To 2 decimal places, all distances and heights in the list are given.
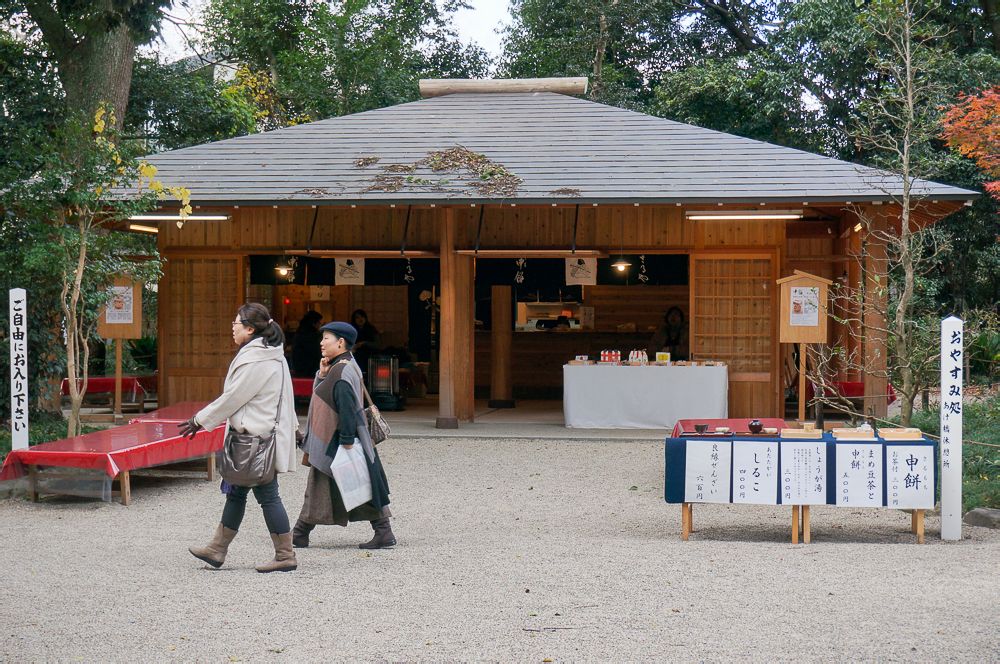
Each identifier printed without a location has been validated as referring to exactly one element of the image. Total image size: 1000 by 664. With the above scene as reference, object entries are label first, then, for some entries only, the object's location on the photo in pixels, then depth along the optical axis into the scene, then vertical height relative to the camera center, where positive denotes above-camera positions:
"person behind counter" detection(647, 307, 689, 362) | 16.92 -0.14
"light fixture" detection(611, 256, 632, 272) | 14.06 +0.82
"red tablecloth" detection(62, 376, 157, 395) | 15.34 -0.81
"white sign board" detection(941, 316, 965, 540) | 7.16 -0.65
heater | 15.93 -0.78
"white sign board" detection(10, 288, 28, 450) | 9.02 -0.36
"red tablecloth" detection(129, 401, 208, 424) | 10.63 -0.88
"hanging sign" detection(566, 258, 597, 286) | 14.33 +0.74
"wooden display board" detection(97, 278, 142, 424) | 13.45 +0.11
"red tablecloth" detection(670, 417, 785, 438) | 8.08 -0.76
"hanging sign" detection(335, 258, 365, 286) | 15.12 +0.79
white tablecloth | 13.16 -0.83
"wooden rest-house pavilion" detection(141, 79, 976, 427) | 12.87 +1.42
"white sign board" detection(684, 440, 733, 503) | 7.12 -0.94
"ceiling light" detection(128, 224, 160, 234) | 14.23 +1.30
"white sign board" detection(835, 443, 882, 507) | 6.99 -0.95
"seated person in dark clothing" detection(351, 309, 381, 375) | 16.77 -0.14
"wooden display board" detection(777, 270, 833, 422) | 12.24 +0.22
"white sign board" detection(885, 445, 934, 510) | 6.98 -0.95
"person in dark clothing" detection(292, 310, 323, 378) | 16.70 -0.29
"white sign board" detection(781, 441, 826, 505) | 7.03 -0.94
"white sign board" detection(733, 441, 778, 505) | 7.08 -0.94
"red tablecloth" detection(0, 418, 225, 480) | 8.34 -0.99
